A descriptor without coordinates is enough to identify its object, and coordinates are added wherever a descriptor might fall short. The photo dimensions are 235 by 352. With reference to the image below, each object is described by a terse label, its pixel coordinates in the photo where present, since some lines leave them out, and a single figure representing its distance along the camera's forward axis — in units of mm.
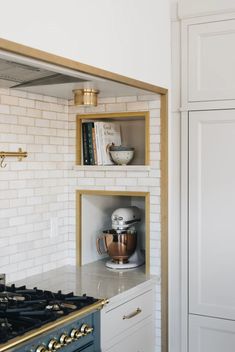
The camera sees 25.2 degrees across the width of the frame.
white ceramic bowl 3113
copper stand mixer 3155
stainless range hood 2227
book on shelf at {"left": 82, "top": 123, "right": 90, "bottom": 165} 3173
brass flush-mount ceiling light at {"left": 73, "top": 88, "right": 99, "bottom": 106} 2777
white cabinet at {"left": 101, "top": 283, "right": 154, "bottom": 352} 2527
